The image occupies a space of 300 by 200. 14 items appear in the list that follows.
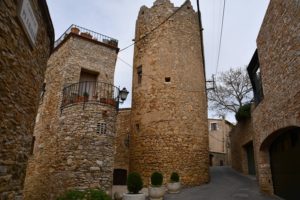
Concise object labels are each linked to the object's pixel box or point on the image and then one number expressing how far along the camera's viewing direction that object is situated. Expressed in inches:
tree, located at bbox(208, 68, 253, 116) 781.3
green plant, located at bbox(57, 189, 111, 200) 210.5
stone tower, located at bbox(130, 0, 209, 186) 458.3
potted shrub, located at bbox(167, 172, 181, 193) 386.3
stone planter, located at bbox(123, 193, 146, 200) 272.5
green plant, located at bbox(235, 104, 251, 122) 568.7
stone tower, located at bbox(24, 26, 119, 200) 333.7
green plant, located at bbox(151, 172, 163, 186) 341.3
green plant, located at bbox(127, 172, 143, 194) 291.0
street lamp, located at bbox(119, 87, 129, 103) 348.5
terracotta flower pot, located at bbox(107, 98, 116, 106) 375.0
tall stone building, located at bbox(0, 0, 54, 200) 135.8
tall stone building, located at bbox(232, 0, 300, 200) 240.5
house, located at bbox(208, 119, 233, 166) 1185.0
